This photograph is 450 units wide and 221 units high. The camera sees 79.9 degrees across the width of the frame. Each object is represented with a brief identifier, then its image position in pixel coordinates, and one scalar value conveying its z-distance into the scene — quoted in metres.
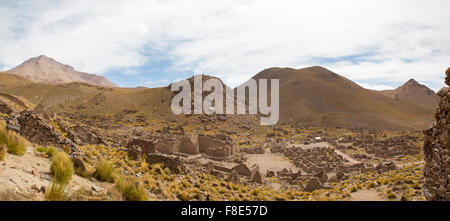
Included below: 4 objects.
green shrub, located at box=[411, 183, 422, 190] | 13.88
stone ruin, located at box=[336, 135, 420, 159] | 43.30
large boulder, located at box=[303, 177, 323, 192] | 21.39
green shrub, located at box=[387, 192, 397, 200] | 13.95
